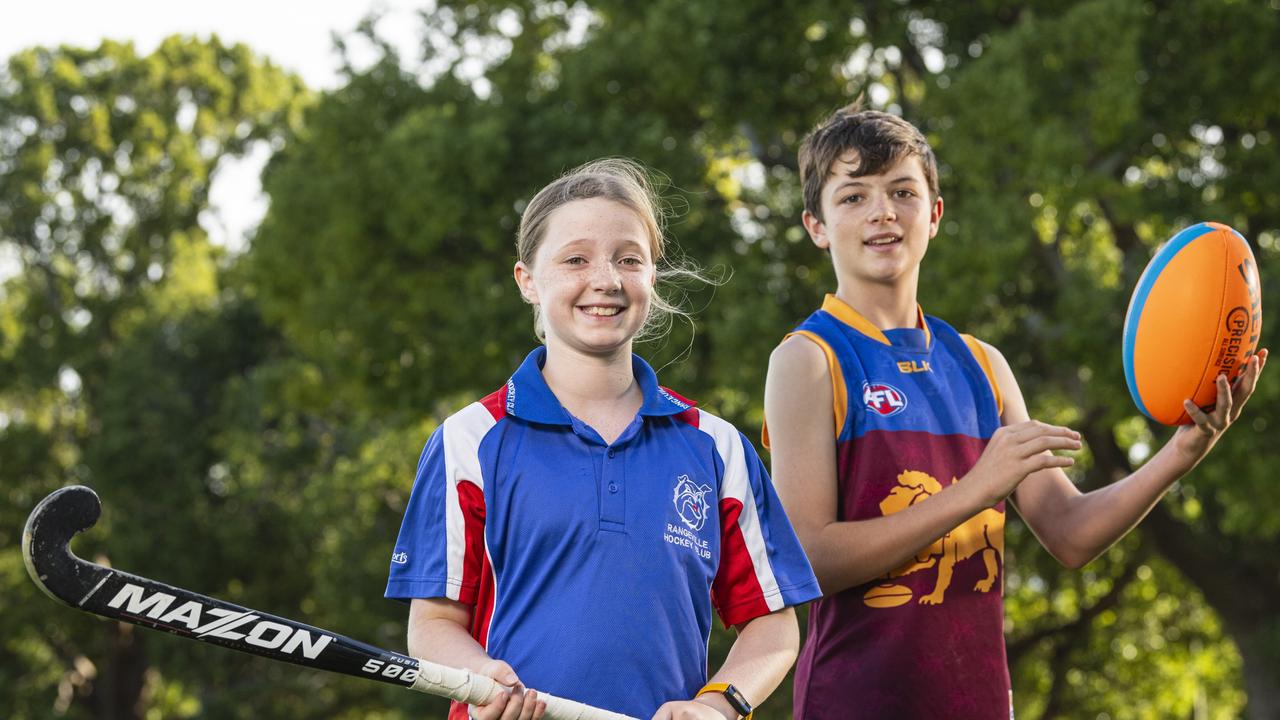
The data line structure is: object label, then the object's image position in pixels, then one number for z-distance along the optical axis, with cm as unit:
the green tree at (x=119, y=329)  2200
